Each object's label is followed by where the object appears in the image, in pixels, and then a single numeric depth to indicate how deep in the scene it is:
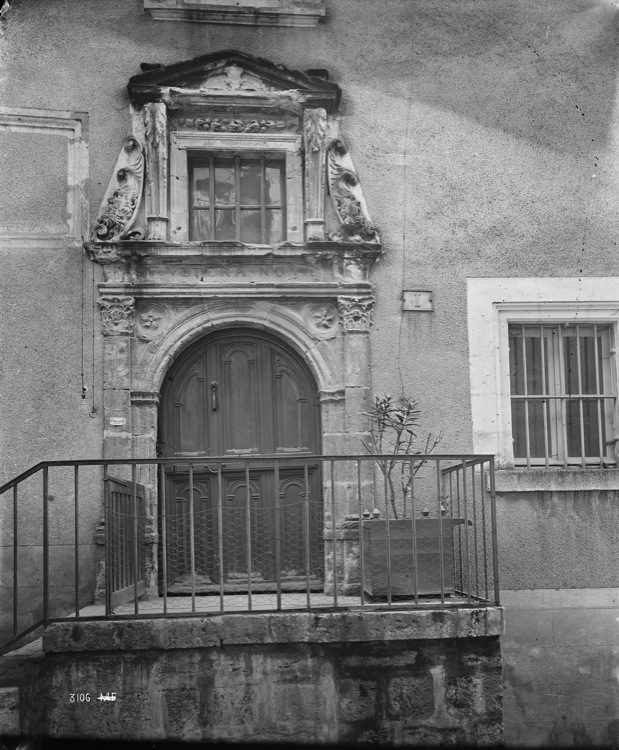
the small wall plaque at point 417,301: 7.59
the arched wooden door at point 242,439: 7.38
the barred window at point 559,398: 7.73
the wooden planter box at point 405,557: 6.09
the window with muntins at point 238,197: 7.71
